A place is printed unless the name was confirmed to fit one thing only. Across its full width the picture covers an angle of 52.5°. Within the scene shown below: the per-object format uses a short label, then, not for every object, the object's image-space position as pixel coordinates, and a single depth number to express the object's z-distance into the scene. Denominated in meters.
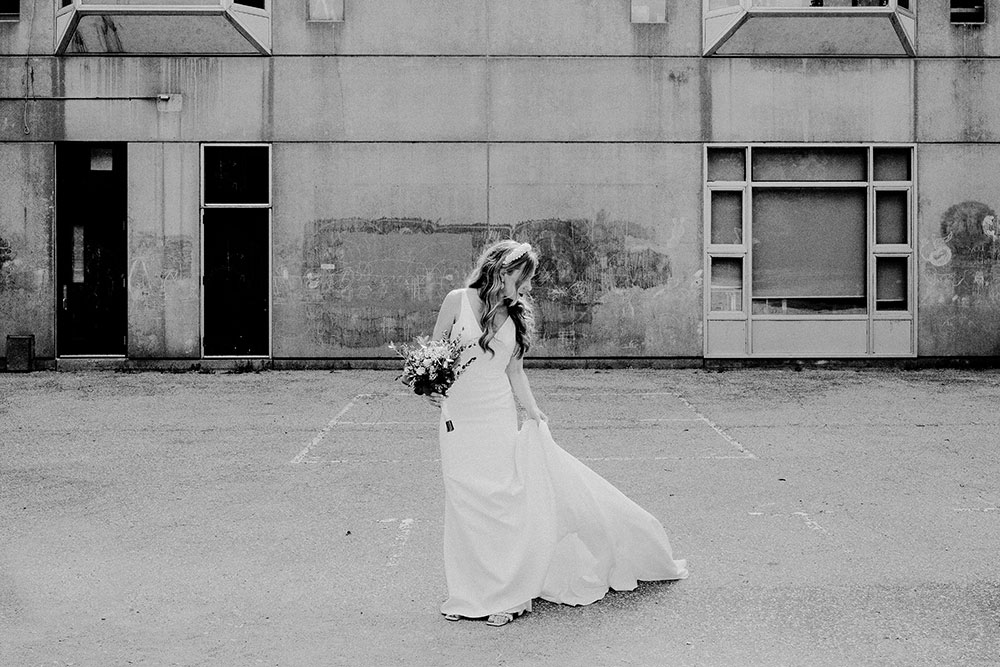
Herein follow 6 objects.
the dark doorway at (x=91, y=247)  16.94
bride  5.21
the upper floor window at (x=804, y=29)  16.27
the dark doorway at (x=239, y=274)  16.94
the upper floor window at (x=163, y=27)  16.03
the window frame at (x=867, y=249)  16.97
